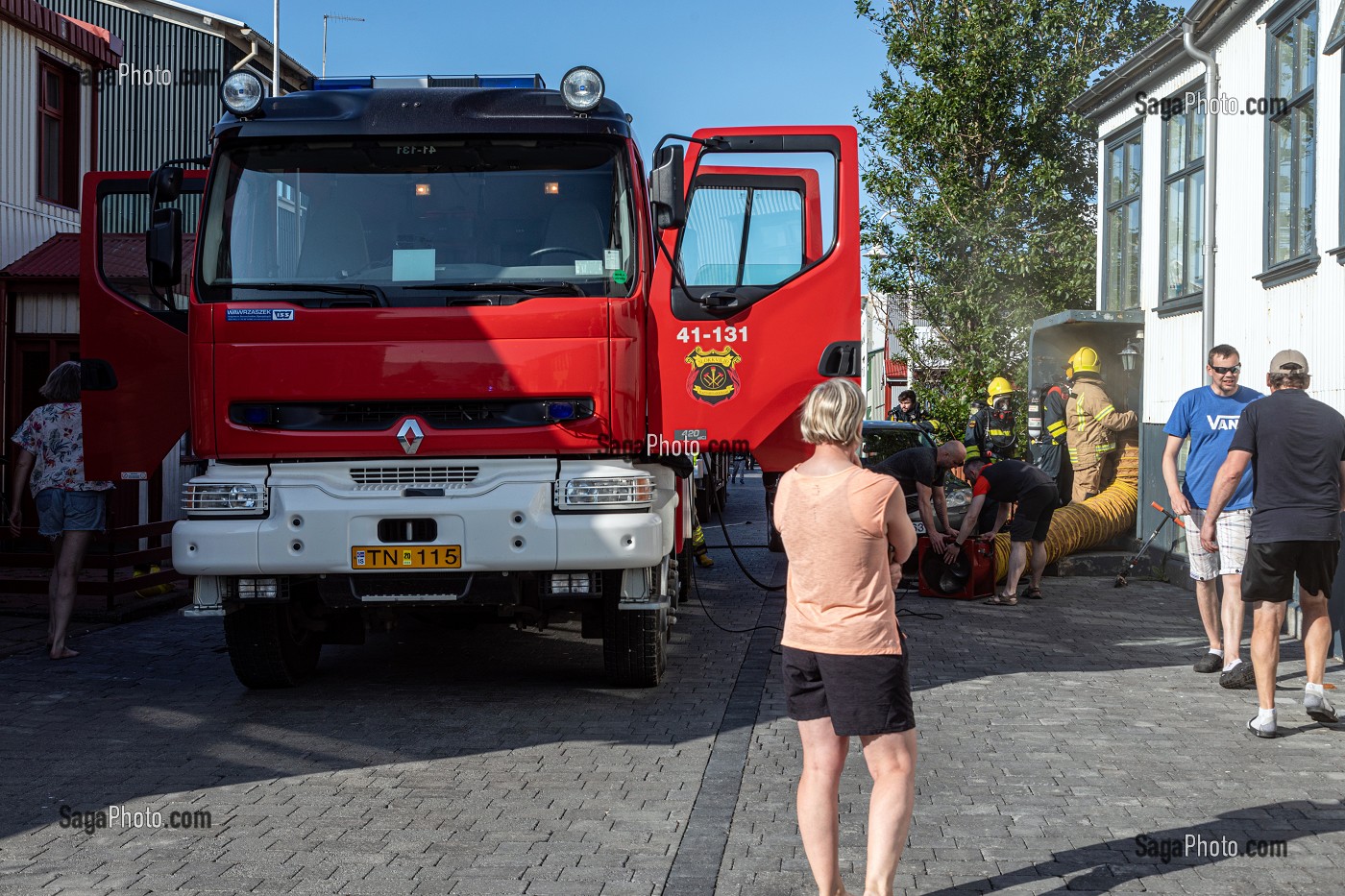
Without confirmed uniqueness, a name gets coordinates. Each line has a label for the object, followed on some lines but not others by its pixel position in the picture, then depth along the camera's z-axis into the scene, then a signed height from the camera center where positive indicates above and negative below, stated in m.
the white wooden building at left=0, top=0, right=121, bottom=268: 16.31 +3.58
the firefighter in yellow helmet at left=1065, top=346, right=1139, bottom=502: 16.67 -0.02
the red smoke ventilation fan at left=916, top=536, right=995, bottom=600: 12.82 -1.32
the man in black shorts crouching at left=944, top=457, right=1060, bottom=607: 12.68 -0.64
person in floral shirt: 9.45 -0.48
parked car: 16.78 -0.20
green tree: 24.30 +4.13
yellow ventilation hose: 14.59 -0.98
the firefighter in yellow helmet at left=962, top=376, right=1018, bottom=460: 16.27 -0.01
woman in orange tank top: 4.40 -0.66
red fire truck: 7.45 +0.41
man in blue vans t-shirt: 8.24 -0.42
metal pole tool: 13.74 -1.37
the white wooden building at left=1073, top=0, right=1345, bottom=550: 11.24 +2.23
